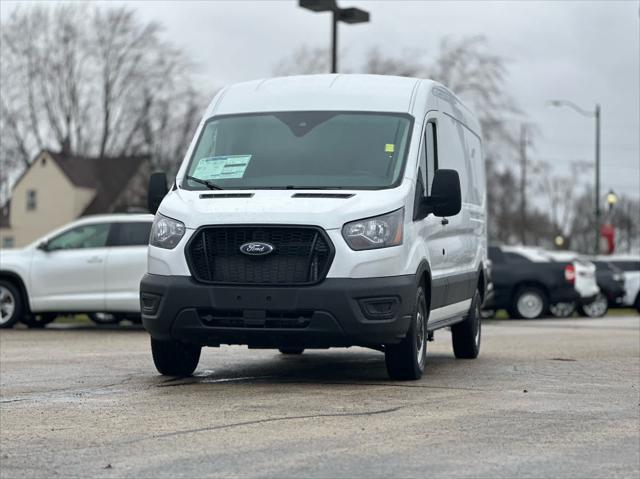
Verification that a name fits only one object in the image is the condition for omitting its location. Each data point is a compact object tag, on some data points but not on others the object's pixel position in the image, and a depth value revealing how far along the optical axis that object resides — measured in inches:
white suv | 759.7
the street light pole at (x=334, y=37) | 935.6
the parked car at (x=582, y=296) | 1138.7
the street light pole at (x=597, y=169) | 1887.3
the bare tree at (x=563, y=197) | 4978.8
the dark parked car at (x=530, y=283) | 1115.3
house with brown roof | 3134.8
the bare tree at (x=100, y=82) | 2576.3
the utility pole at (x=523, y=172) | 1812.3
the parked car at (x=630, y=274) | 1269.7
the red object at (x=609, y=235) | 2449.1
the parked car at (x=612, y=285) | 1257.4
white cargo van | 398.9
